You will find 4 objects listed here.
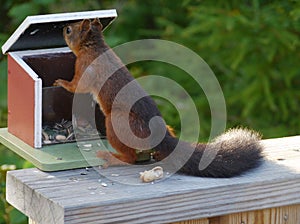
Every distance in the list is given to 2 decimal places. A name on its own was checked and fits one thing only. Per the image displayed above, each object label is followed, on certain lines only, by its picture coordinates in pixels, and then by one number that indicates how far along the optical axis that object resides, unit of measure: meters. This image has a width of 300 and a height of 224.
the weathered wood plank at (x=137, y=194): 3.94
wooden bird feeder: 4.84
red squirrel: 4.55
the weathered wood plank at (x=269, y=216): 4.36
